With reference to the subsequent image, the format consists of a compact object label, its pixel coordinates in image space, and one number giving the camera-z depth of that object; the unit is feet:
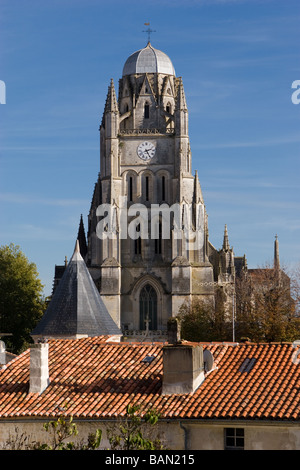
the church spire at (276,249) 356.59
